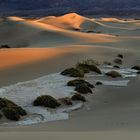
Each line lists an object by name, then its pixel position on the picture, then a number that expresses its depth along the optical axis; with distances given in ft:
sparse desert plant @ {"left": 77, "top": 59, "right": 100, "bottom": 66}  110.45
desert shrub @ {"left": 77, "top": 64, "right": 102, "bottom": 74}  98.66
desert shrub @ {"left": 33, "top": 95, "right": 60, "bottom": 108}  67.09
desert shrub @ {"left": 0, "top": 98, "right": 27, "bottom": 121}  59.93
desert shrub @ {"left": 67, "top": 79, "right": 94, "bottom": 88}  81.00
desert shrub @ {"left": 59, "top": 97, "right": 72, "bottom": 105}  69.72
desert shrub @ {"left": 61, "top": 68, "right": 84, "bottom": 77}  91.49
